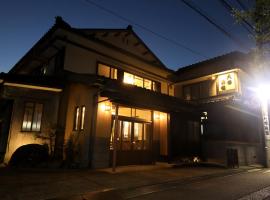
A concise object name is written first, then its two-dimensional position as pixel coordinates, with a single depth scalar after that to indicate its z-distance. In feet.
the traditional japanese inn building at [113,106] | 33.83
